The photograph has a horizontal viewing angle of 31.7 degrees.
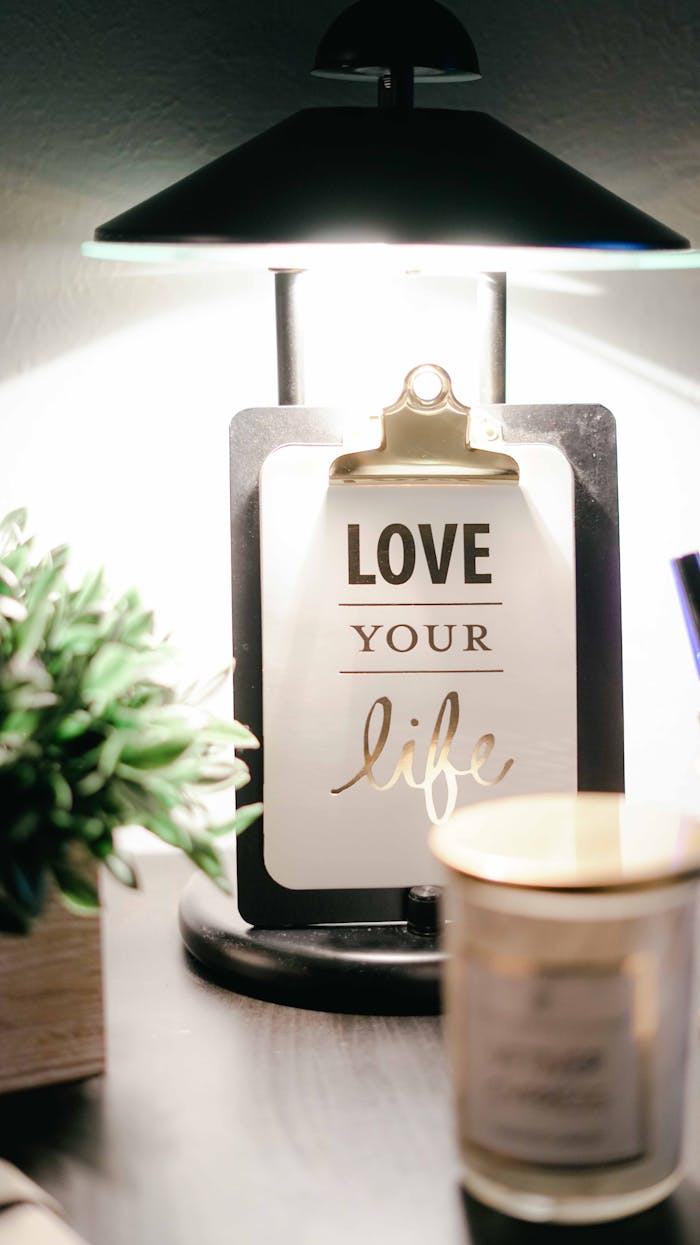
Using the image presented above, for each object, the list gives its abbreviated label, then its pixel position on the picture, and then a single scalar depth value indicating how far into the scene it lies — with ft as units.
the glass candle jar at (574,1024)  1.42
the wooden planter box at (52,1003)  1.79
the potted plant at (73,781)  1.62
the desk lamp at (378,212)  1.89
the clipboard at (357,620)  2.22
